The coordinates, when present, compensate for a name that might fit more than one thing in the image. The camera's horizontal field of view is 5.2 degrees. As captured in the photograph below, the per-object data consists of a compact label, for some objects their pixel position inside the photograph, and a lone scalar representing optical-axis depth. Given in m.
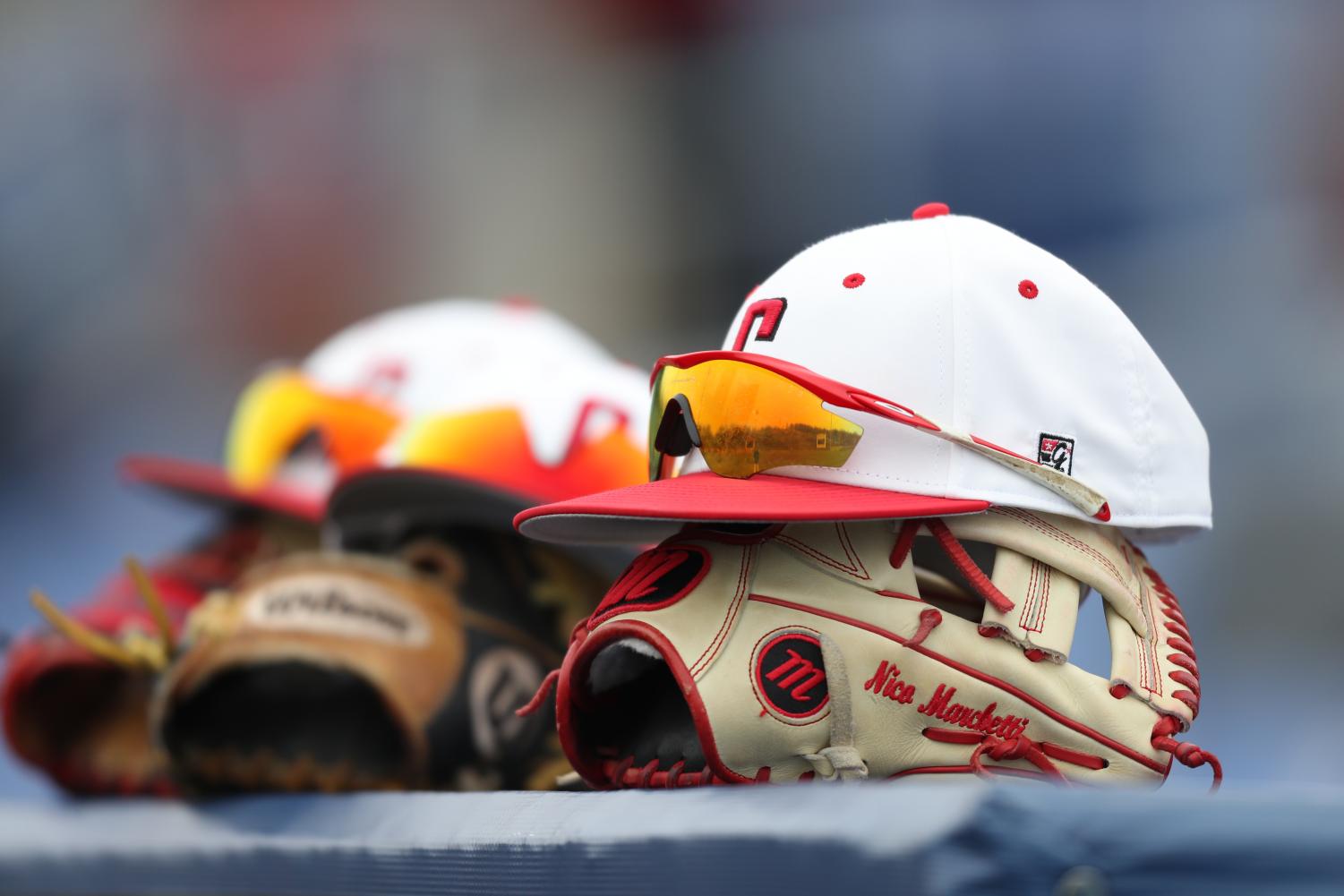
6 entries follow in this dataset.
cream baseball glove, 6.16
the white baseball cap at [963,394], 6.19
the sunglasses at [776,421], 6.19
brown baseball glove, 6.44
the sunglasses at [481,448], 6.53
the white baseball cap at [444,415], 6.54
